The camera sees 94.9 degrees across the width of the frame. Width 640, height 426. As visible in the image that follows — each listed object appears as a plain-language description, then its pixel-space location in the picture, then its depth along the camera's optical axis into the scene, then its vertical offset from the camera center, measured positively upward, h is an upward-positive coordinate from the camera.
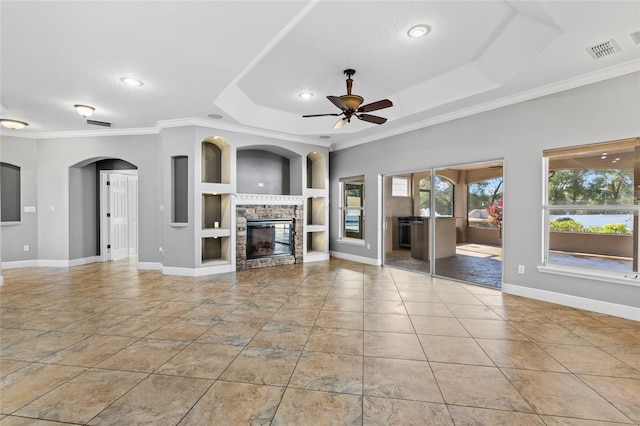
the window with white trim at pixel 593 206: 3.42 +0.05
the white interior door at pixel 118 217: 7.20 -0.14
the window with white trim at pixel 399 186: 7.03 +0.60
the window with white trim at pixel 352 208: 7.05 +0.08
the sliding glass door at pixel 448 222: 5.56 -0.26
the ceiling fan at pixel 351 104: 3.66 +1.37
